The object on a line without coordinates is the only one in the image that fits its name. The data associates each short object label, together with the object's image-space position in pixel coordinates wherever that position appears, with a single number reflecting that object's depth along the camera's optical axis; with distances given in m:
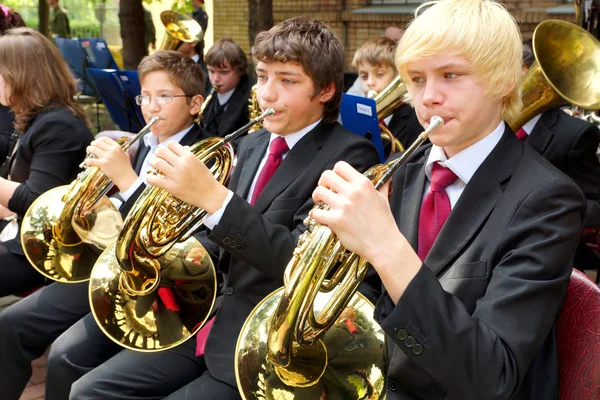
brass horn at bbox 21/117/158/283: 2.72
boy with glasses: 2.65
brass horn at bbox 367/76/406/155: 3.91
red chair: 1.52
